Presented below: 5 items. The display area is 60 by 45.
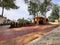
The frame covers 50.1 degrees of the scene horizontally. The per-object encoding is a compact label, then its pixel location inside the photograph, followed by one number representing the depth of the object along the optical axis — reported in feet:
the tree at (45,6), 76.60
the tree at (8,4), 54.89
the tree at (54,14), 95.82
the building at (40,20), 62.86
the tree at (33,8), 78.95
